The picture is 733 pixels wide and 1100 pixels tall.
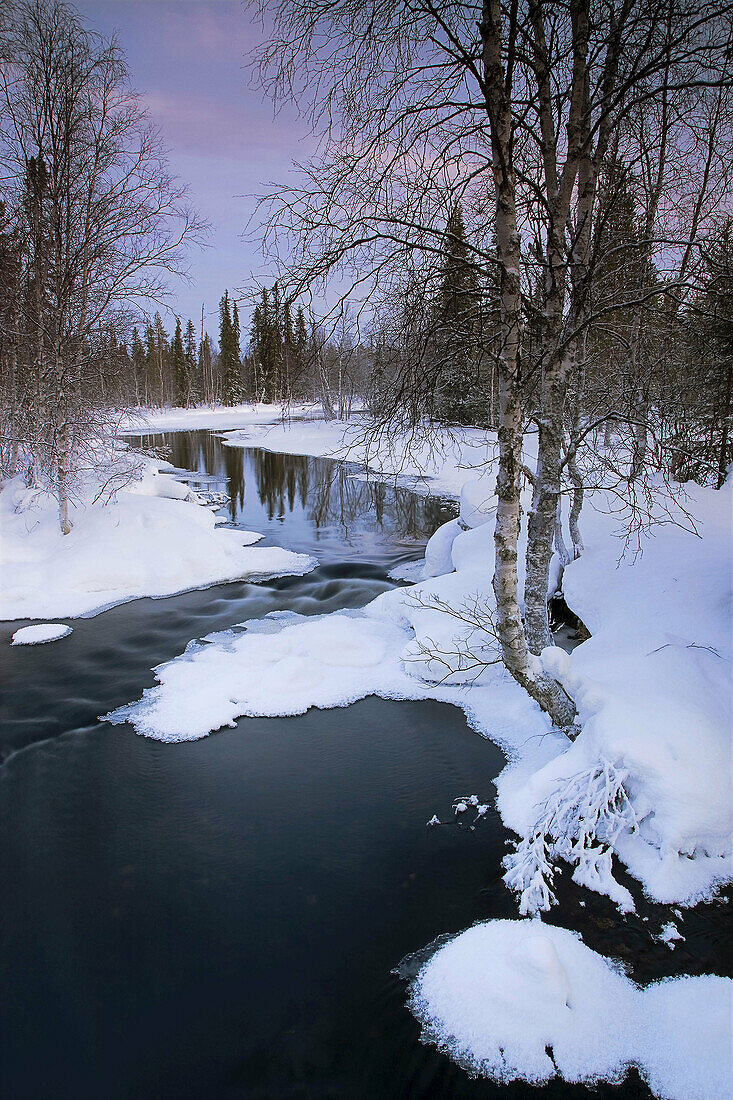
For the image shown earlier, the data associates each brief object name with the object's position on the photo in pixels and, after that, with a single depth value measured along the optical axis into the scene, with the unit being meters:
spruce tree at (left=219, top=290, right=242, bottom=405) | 64.44
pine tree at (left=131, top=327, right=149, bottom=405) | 54.87
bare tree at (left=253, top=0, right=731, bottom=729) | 4.44
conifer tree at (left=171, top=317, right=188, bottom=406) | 65.88
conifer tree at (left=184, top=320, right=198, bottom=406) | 69.06
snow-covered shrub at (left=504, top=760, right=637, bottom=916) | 4.45
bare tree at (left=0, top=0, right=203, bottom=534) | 10.52
